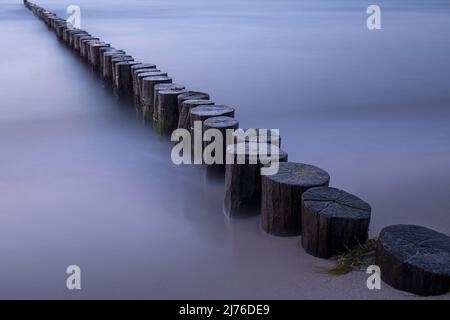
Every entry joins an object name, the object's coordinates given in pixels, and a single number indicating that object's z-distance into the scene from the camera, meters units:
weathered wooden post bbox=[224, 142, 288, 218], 3.31
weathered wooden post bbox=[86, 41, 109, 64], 9.49
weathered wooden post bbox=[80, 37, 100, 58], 10.57
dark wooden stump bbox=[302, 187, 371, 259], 2.78
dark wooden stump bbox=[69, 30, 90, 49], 12.16
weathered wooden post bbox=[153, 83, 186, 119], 5.23
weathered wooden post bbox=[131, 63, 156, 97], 6.40
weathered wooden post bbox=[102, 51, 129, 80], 8.02
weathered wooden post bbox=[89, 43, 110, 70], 9.32
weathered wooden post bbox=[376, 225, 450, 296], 2.37
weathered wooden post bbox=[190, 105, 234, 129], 4.19
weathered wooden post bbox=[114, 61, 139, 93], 7.10
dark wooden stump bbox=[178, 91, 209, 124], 4.82
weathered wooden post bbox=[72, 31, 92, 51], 12.02
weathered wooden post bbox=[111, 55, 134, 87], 7.36
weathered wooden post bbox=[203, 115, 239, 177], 3.90
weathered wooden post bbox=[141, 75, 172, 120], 5.64
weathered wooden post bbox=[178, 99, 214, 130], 4.60
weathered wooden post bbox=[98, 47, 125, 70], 8.47
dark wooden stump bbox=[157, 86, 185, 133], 5.08
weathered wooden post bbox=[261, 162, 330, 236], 3.05
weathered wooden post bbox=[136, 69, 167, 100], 5.93
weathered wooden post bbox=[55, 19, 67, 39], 15.82
